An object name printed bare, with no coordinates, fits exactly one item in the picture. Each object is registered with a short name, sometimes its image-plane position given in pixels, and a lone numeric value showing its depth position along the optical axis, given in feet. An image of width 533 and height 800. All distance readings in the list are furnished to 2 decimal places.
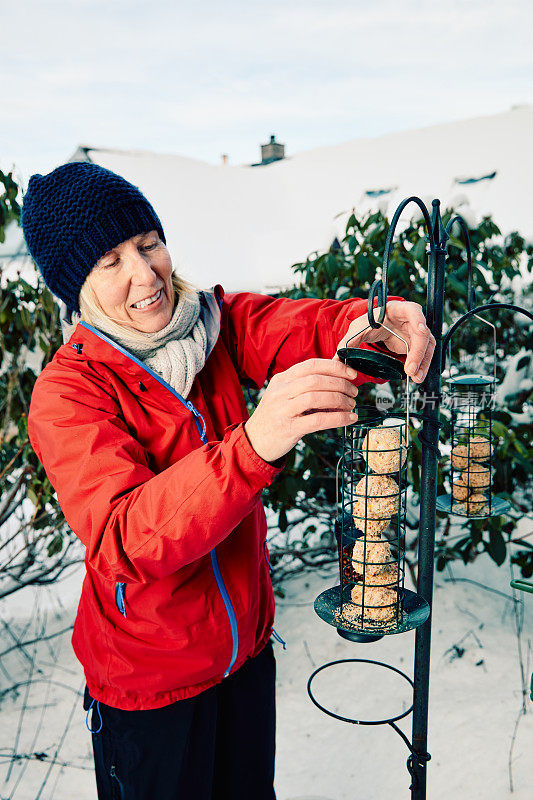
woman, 3.60
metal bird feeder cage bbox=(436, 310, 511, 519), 5.86
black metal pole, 4.00
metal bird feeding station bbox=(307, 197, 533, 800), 3.85
